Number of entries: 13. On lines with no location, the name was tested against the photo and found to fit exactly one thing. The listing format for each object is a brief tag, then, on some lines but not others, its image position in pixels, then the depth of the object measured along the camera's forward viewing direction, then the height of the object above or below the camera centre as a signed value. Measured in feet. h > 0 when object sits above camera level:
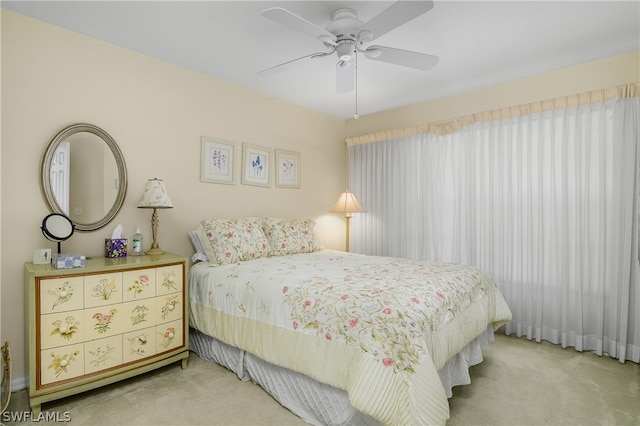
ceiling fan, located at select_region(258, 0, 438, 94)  5.90 +3.32
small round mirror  7.38 -0.53
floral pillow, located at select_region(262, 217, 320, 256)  11.32 -1.04
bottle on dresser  8.99 -1.07
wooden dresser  6.55 -2.48
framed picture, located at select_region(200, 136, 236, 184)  10.95 +1.42
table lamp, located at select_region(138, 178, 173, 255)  8.93 +0.15
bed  5.30 -2.28
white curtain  9.31 -0.11
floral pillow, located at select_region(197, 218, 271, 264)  9.69 -1.05
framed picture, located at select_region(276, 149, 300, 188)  13.20 +1.41
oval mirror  8.05 +0.66
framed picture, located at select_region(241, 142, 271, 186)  12.06 +1.42
